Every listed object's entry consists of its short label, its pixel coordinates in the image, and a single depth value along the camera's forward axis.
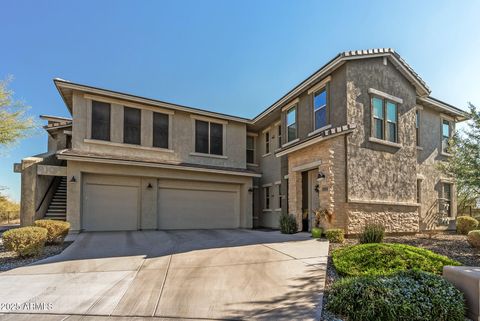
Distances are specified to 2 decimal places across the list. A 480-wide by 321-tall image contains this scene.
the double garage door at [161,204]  12.66
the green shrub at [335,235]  9.22
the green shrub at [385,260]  5.43
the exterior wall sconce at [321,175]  10.42
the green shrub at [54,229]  8.94
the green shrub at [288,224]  11.74
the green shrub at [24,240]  7.13
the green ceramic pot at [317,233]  10.10
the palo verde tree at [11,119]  11.67
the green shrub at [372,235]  8.12
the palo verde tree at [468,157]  9.39
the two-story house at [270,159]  10.85
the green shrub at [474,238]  8.10
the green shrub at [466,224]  13.07
